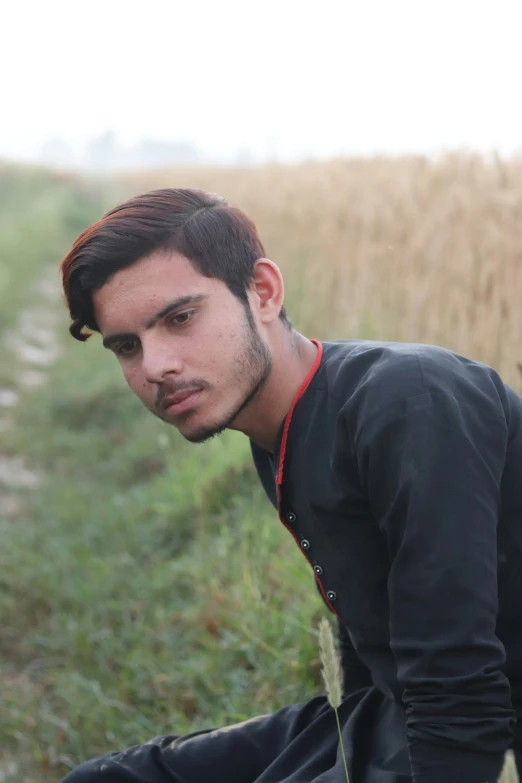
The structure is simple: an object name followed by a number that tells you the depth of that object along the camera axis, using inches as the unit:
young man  49.9
